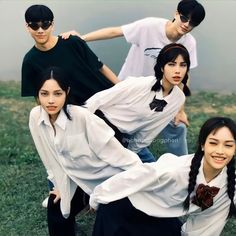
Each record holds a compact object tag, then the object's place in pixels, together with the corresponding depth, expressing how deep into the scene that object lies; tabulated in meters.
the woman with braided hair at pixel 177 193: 3.23
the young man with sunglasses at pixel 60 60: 4.14
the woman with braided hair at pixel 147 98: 3.98
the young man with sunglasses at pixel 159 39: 4.34
